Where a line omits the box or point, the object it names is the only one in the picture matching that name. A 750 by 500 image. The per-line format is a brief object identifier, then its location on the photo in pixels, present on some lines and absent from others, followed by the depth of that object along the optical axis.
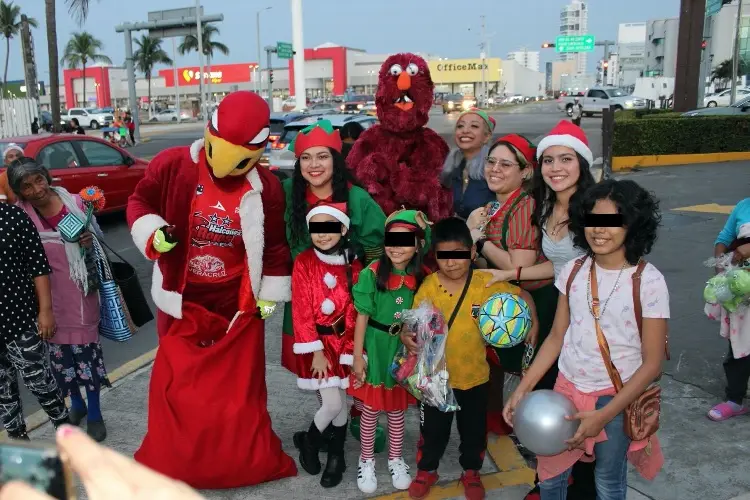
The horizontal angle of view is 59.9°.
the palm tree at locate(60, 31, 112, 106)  67.56
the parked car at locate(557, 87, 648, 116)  34.12
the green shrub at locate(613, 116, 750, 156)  15.79
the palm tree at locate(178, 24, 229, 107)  63.03
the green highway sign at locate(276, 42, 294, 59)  39.59
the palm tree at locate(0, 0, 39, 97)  52.84
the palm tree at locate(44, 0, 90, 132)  19.67
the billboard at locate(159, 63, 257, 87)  82.25
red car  9.45
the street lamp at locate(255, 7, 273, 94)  47.94
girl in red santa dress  3.24
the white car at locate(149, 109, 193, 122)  57.80
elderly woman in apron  3.68
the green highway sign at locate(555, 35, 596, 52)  53.28
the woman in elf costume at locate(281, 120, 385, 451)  3.38
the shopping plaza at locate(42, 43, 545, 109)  80.85
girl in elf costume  3.15
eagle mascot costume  3.20
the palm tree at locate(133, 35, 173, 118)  64.75
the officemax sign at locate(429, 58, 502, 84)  84.75
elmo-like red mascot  3.94
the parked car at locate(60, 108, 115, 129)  44.10
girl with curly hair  2.44
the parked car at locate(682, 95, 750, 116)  20.05
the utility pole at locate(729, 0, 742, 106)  23.82
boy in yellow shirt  3.06
